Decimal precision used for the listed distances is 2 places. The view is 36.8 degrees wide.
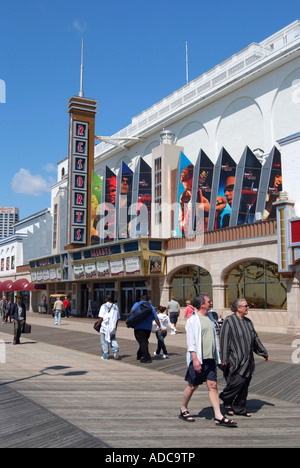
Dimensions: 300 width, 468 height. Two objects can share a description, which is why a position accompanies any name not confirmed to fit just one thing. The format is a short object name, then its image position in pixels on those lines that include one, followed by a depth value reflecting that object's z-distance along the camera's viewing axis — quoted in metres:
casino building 21.19
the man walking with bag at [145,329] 11.34
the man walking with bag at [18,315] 15.25
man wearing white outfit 11.94
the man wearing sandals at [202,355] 5.80
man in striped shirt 6.24
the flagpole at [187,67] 47.81
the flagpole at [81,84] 42.16
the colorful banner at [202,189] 28.03
